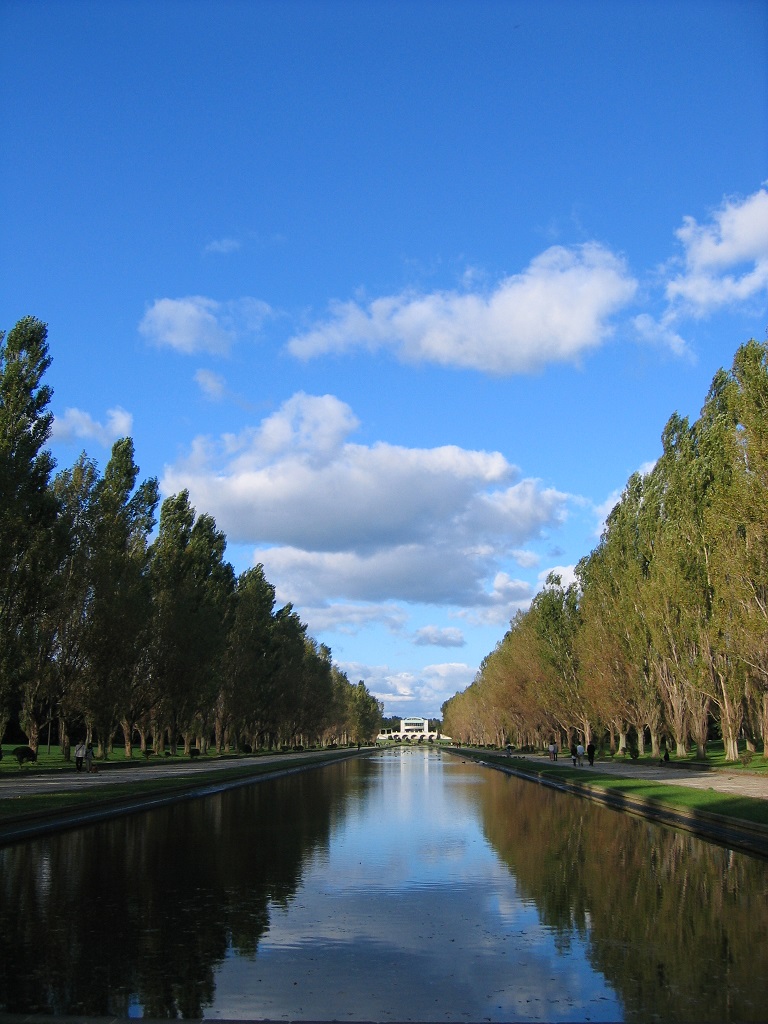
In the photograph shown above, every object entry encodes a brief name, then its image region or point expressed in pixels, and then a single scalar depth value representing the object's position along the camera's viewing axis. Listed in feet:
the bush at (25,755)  132.30
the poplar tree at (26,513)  116.06
